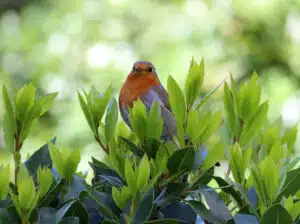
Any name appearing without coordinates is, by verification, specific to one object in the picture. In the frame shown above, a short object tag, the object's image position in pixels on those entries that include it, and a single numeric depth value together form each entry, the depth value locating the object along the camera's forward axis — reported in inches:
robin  145.1
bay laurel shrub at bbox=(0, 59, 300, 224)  122.9
